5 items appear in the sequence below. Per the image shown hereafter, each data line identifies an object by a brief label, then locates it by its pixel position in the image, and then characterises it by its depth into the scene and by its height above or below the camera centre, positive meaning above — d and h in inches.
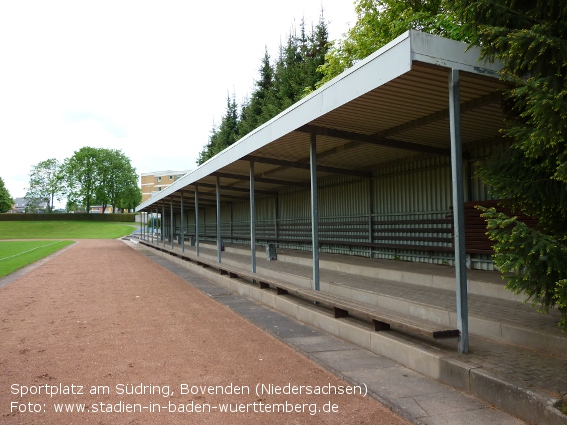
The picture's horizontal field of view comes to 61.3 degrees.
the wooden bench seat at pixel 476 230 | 328.5 -7.3
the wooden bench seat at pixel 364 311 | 179.9 -42.3
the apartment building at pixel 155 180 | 4143.7 +416.2
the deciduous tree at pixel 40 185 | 3764.8 +355.1
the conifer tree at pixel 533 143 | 132.4 +22.1
